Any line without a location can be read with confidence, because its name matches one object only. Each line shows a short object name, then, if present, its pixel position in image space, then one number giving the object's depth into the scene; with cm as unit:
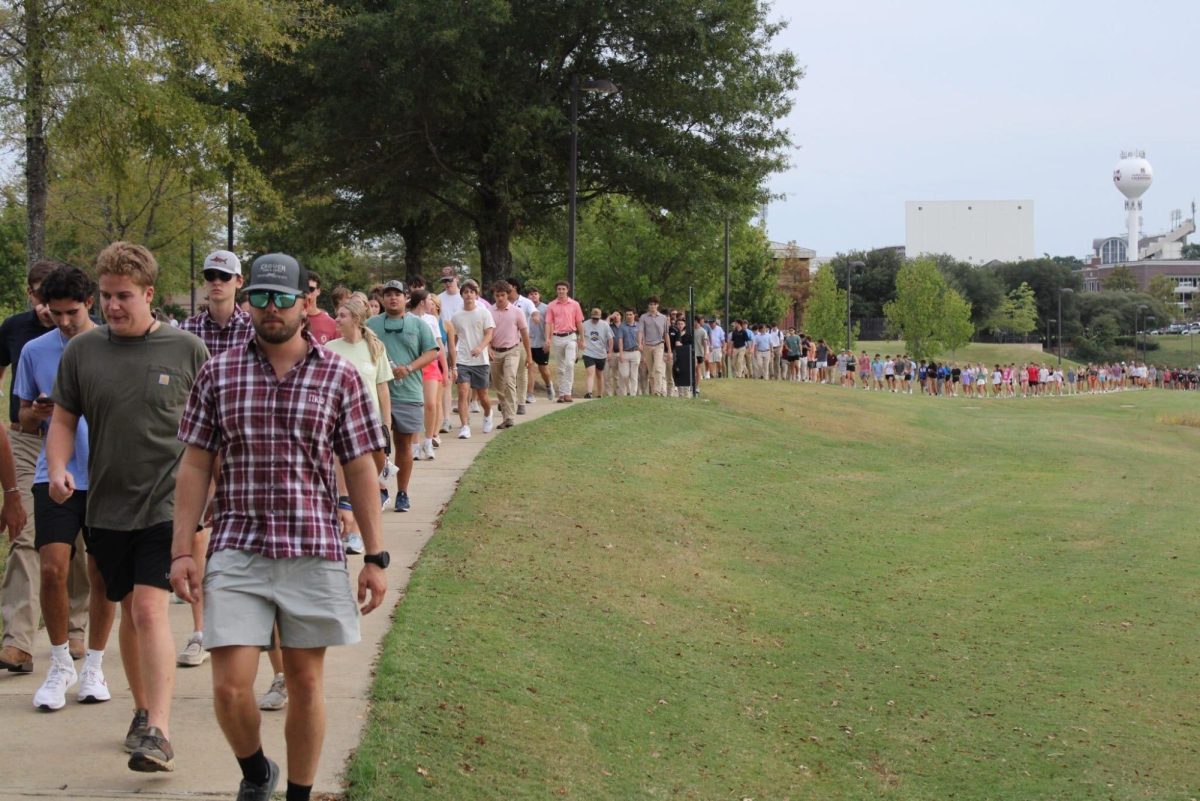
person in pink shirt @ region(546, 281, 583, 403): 2053
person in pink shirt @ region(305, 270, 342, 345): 1017
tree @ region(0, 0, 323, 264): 1666
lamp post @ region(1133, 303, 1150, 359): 11561
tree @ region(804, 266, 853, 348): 7969
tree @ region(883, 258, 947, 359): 8575
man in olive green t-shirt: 555
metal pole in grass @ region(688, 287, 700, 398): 2475
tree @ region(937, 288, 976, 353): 8662
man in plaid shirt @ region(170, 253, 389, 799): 458
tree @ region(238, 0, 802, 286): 2539
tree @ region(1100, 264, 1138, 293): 16625
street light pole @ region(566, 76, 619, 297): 2331
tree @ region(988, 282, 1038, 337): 10988
